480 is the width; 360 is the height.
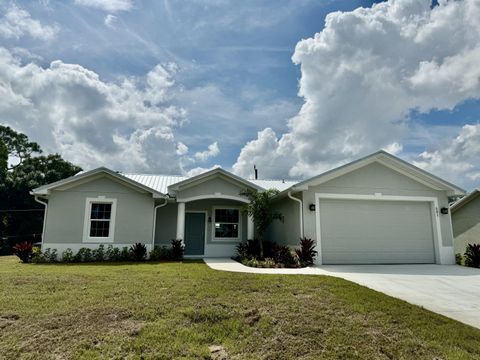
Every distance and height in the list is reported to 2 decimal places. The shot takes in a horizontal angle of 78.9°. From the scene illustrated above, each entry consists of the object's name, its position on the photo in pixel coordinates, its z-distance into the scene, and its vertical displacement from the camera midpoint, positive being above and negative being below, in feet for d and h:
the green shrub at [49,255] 38.83 -3.28
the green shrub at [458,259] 40.88 -3.55
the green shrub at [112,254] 40.04 -3.17
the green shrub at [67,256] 39.06 -3.40
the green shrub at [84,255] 39.37 -3.29
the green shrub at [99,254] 39.78 -3.17
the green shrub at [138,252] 40.34 -2.89
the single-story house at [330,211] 38.88 +2.94
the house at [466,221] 46.75 +2.10
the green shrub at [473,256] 38.37 -2.98
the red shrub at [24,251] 38.59 -2.78
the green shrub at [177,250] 41.93 -2.67
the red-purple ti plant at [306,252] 36.37 -2.49
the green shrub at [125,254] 40.17 -3.18
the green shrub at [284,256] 36.61 -3.11
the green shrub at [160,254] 41.24 -3.21
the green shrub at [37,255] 38.29 -3.30
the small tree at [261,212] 41.29 +2.78
